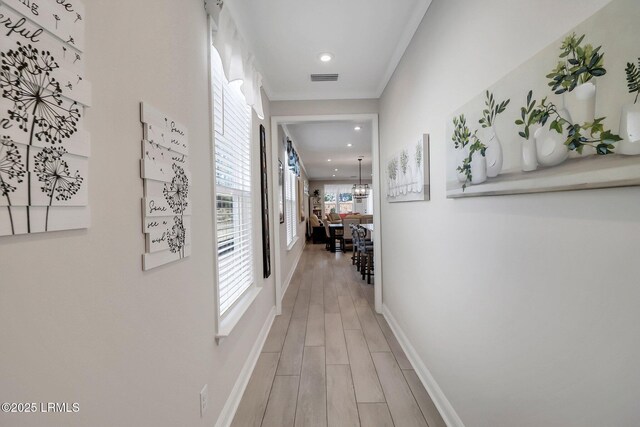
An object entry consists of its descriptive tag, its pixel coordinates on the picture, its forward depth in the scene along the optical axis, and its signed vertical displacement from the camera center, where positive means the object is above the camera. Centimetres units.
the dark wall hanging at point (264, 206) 270 +7
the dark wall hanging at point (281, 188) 401 +38
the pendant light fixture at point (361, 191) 969 +76
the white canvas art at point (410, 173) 185 +31
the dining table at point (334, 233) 777 -65
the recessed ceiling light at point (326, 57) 241 +142
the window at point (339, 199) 1303 +61
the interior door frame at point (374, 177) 324 +43
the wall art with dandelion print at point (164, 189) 91 +10
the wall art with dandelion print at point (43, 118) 50 +21
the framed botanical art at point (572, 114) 62 +28
